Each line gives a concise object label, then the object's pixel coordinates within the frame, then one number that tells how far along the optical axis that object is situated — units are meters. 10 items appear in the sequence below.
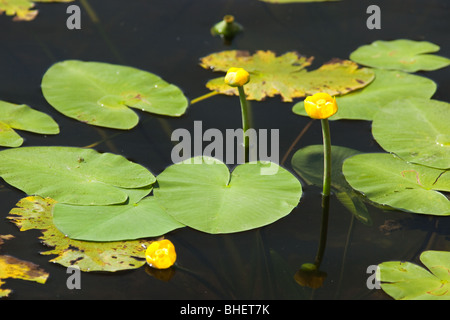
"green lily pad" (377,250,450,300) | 2.08
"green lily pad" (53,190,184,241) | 2.14
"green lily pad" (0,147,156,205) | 2.20
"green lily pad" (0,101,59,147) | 2.32
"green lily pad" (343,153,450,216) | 2.21
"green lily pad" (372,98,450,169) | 2.28
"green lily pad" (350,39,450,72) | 2.53
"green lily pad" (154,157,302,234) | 2.16
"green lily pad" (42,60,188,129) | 2.38
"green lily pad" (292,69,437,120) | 2.40
